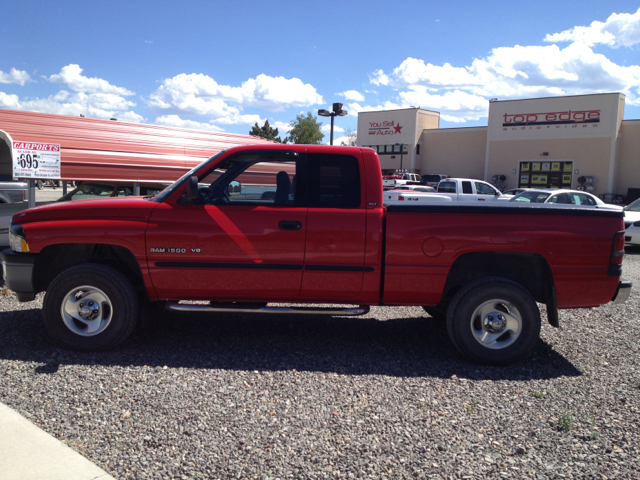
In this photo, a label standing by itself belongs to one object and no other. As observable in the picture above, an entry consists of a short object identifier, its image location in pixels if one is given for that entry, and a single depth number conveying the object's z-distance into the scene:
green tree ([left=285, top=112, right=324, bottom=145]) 66.19
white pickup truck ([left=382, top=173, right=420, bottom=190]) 28.94
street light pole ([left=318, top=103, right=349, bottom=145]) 22.12
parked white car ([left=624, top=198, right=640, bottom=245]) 13.07
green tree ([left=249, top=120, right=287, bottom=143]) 82.62
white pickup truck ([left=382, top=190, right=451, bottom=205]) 17.31
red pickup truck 4.80
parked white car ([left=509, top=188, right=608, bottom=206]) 16.12
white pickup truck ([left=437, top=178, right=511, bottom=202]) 21.15
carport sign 8.48
